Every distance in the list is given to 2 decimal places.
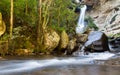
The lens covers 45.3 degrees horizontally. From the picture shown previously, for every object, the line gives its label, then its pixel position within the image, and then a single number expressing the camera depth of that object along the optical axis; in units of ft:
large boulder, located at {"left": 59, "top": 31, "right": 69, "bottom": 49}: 42.02
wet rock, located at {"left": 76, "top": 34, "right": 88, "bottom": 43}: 48.14
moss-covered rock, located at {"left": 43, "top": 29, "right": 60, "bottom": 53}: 40.28
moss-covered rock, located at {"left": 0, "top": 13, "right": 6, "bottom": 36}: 37.04
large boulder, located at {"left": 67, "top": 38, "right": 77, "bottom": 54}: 42.26
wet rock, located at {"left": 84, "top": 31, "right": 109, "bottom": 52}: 44.27
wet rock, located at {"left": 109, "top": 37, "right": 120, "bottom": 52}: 48.85
